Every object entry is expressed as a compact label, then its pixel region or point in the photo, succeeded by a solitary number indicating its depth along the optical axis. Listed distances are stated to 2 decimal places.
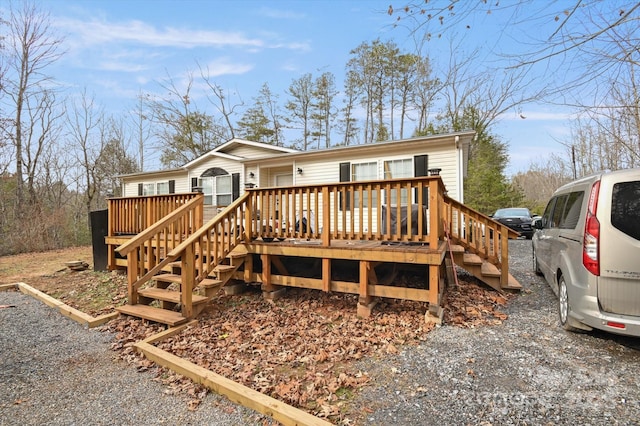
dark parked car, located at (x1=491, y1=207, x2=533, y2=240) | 11.96
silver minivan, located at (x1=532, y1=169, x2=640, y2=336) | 2.56
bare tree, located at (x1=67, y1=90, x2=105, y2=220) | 18.14
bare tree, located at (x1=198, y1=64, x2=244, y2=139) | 21.88
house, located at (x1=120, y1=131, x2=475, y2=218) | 8.00
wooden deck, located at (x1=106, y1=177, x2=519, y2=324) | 3.76
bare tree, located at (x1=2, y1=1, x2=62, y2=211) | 14.04
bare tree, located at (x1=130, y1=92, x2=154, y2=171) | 21.64
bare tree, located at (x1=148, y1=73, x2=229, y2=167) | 20.86
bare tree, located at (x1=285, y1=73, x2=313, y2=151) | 21.45
